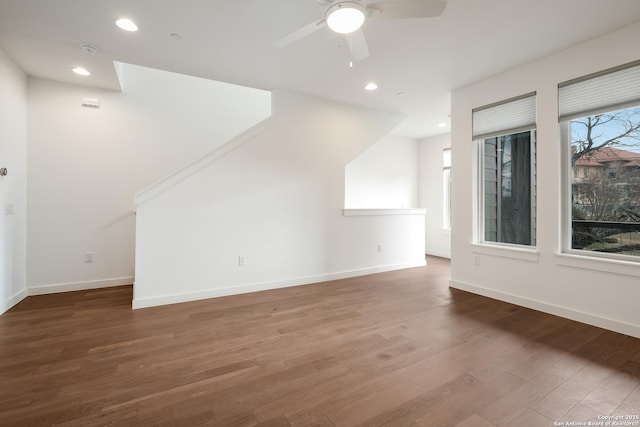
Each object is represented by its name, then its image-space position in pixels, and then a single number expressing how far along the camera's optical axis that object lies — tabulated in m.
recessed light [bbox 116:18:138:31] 2.48
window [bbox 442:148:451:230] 6.44
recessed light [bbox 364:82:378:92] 3.79
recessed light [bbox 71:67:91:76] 3.39
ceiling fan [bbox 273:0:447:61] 1.80
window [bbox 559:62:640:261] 2.69
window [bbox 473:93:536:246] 3.39
